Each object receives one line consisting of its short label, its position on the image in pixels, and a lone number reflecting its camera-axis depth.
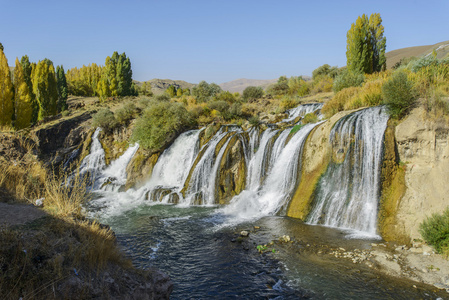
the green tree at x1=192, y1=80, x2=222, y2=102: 34.02
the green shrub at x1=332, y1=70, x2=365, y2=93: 19.61
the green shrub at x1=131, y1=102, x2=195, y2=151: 19.34
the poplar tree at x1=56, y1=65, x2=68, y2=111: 40.19
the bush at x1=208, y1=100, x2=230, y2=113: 23.86
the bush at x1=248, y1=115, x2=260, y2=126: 18.02
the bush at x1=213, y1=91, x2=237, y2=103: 28.94
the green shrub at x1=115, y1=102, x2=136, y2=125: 25.52
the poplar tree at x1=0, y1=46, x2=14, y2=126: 26.09
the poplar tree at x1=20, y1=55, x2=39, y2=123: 32.89
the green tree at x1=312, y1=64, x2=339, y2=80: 36.71
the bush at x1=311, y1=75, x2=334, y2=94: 28.20
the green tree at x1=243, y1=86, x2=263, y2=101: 30.67
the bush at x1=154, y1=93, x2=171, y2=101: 29.62
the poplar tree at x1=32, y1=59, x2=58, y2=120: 34.59
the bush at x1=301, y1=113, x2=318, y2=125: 16.80
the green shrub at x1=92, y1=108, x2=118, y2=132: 25.19
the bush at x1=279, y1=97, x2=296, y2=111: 22.61
